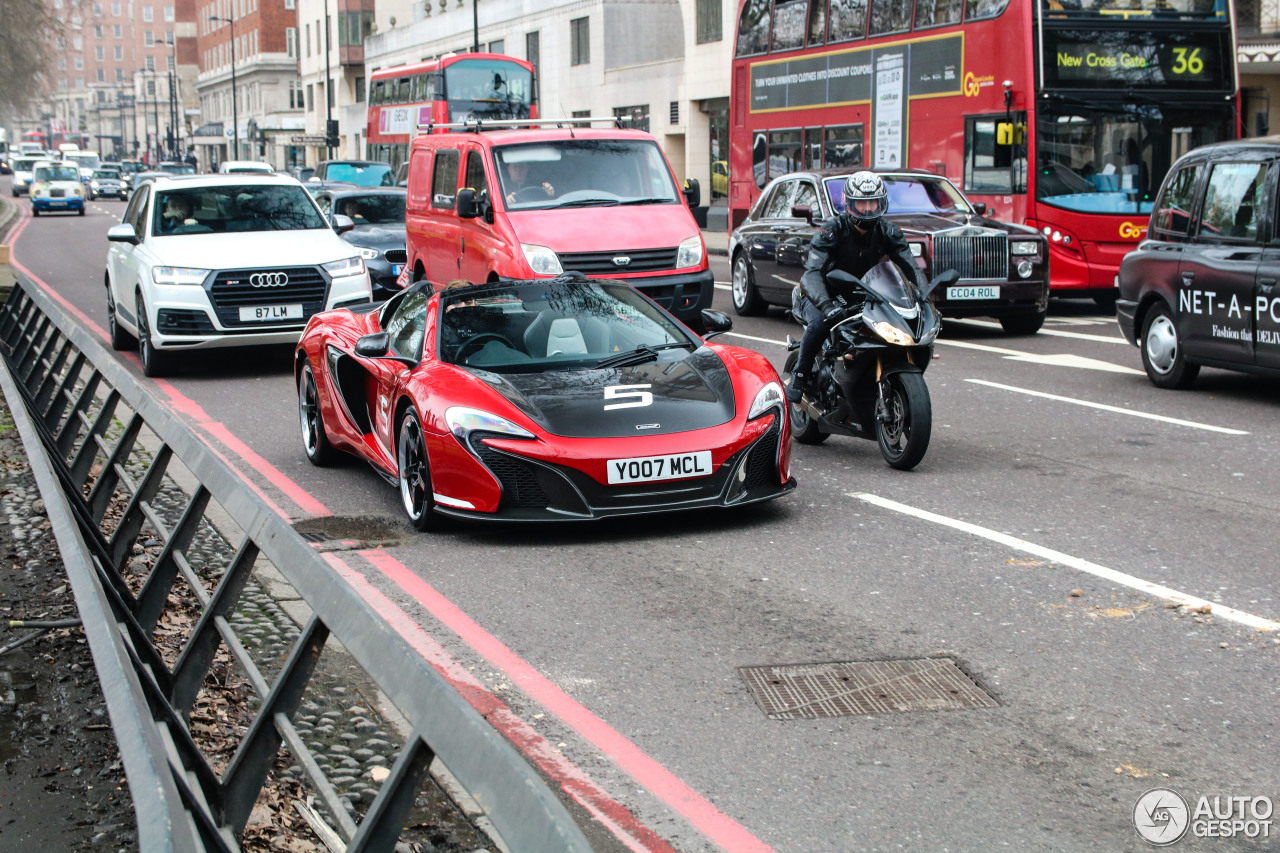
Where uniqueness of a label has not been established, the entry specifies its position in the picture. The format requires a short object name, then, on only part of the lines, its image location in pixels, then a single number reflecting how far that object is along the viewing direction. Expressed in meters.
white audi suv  13.37
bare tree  30.34
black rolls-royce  16.00
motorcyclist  9.18
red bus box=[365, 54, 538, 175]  37.06
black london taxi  11.07
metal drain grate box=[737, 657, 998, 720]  4.79
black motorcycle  8.78
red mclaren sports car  6.96
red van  14.30
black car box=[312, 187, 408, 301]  18.66
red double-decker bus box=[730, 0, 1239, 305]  18.08
